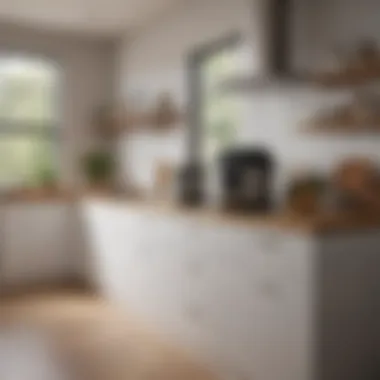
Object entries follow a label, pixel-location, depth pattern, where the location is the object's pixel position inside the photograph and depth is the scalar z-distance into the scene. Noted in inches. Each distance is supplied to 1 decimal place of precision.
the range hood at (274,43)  136.6
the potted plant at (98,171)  218.5
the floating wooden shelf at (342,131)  119.4
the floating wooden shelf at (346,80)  120.0
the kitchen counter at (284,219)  95.7
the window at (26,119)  213.9
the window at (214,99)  165.0
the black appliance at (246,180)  122.7
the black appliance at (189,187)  145.9
